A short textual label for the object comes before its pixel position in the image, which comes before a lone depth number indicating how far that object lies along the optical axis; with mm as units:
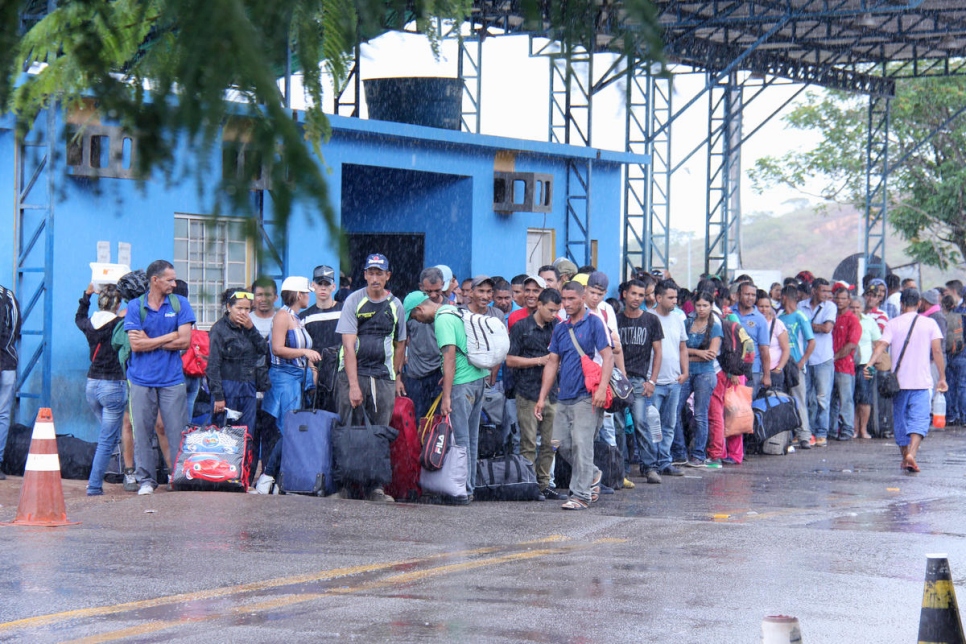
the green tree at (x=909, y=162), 41688
